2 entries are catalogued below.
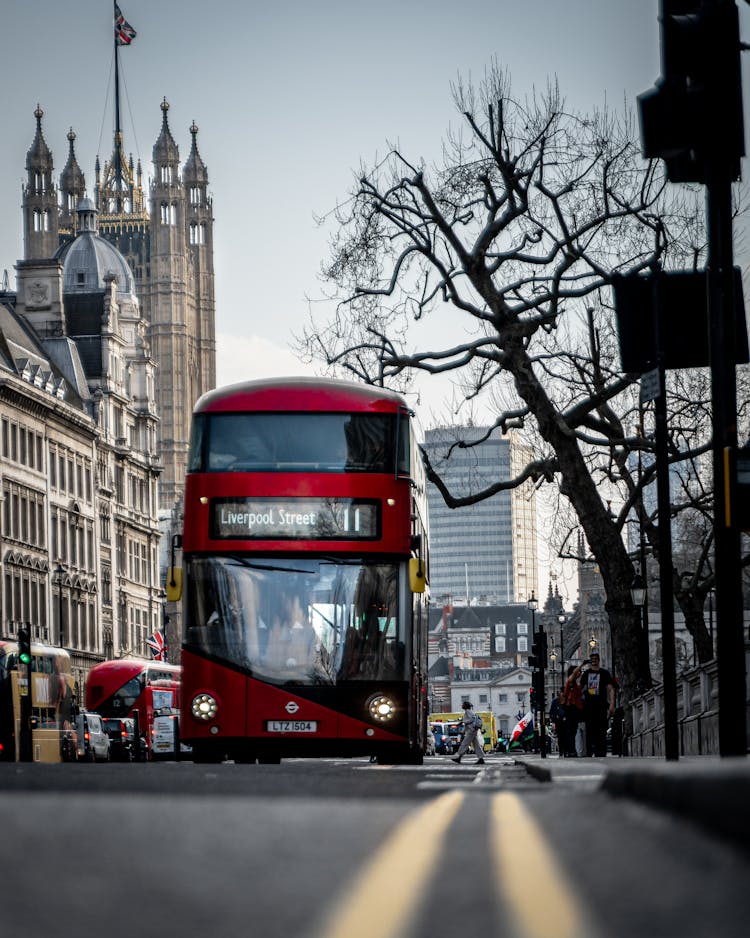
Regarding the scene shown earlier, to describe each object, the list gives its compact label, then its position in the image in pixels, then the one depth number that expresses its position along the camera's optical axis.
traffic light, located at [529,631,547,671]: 49.16
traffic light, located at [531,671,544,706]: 50.66
